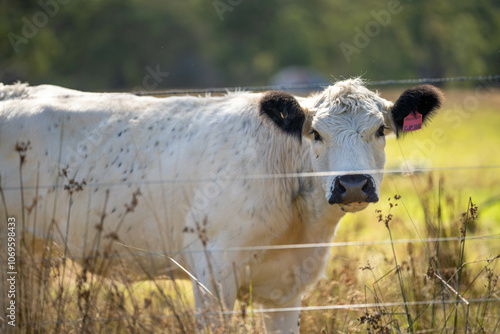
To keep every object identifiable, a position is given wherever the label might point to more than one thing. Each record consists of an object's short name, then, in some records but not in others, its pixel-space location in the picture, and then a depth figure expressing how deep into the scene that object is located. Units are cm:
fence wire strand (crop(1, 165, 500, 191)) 858
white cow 945
